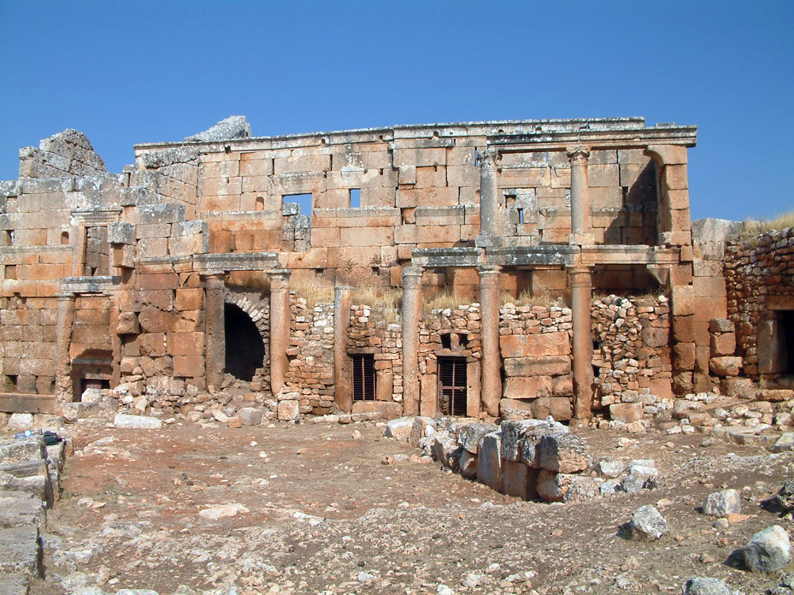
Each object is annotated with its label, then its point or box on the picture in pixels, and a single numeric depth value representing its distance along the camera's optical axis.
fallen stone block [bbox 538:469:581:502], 7.95
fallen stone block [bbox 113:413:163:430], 13.84
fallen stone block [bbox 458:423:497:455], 9.94
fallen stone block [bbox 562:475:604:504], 7.58
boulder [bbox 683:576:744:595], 4.50
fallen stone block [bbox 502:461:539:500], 8.60
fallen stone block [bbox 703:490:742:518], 5.98
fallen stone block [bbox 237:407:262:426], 14.52
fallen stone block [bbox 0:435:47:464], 8.76
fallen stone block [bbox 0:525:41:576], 5.25
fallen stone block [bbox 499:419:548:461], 8.74
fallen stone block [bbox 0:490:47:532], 6.27
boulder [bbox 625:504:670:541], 5.71
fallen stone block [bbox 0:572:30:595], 4.83
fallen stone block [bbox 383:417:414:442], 12.89
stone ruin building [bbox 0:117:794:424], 14.37
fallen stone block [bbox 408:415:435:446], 12.45
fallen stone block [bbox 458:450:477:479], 9.88
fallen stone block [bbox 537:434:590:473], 8.05
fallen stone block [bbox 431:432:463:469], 10.41
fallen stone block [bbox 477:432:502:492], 9.13
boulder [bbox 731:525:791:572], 4.77
